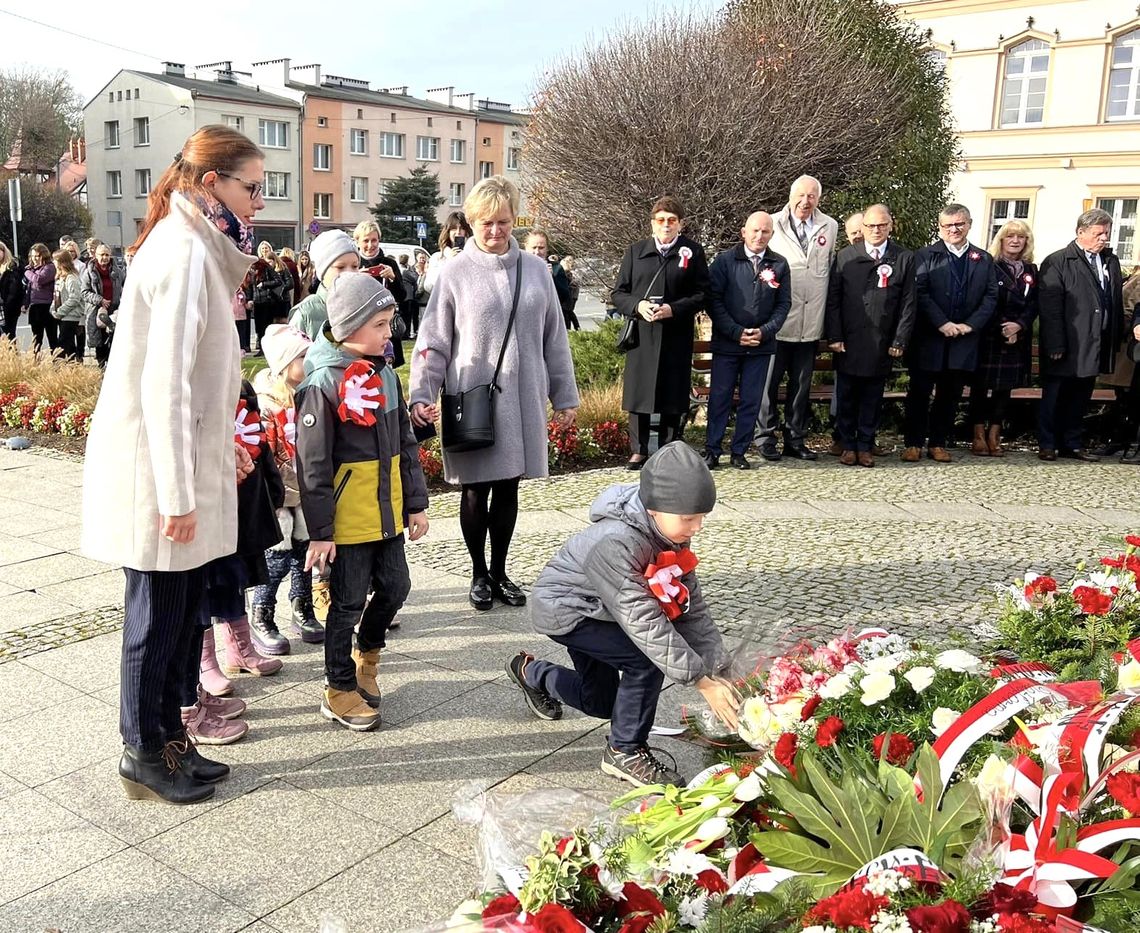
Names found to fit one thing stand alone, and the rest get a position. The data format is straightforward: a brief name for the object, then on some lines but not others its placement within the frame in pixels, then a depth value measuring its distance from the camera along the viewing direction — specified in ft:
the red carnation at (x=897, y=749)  8.13
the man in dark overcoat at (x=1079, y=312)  31.17
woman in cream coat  10.46
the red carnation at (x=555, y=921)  6.18
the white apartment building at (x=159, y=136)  194.39
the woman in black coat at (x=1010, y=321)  31.68
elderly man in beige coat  30.37
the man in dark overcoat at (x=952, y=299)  30.19
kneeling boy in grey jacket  11.14
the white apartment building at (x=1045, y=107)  116.47
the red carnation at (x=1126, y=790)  6.72
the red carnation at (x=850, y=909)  5.87
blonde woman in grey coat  17.30
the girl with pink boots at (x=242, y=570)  13.51
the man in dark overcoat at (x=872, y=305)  29.58
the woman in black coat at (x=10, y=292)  60.03
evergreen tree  181.88
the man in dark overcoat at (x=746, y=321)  28.78
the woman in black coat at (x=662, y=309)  28.35
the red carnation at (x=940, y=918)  5.74
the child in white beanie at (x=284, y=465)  15.51
